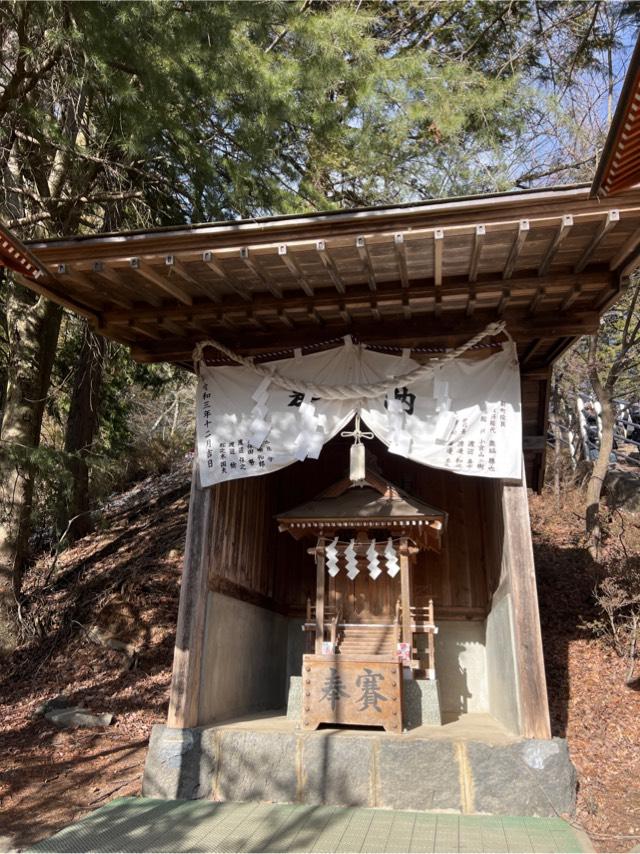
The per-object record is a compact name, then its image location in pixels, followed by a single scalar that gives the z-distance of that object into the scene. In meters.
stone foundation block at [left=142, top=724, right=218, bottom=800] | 4.86
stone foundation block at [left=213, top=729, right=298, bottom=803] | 4.80
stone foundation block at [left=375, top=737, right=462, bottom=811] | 4.56
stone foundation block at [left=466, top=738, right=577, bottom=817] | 4.40
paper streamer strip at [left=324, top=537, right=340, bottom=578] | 6.37
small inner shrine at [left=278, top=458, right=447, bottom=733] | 6.03
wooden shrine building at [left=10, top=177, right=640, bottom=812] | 4.59
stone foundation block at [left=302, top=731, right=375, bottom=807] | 4.68
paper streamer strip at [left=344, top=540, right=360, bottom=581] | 6.35
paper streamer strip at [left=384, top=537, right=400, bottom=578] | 6.30
